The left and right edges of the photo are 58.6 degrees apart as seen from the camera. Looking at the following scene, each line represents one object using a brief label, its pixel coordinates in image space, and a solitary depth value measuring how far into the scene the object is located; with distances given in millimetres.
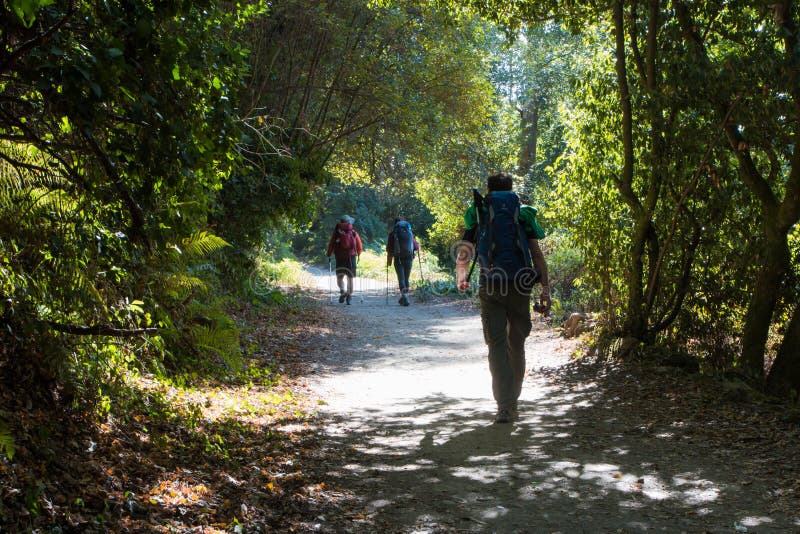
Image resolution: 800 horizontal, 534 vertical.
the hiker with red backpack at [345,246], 17422
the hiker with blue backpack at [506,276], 6332
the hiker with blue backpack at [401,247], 17422
